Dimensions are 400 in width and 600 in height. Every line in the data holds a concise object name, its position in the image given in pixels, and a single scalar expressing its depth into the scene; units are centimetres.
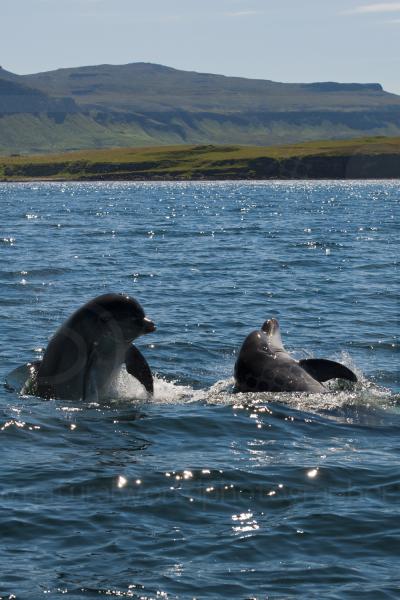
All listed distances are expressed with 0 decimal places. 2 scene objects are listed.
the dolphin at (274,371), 1825
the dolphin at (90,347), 1784
